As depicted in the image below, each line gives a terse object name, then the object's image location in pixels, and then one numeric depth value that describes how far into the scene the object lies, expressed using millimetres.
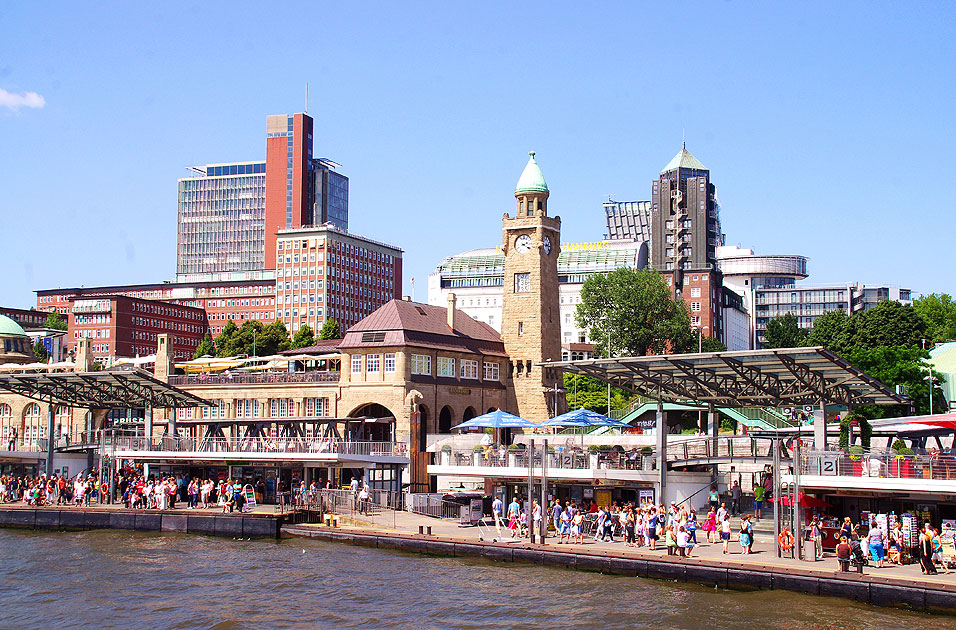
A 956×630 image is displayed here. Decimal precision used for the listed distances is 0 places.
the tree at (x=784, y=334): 120438
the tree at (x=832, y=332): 94875
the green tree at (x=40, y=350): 135875
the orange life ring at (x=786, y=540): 35447
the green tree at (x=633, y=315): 109938
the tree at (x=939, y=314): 111875
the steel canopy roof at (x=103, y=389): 56719
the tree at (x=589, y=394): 91000
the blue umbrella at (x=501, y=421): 56344
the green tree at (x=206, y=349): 132825
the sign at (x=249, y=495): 54125
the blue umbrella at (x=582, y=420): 56094
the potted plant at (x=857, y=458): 36375
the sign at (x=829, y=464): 37125
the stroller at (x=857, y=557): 32125
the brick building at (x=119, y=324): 157625
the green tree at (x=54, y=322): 171625
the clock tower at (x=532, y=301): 80688
